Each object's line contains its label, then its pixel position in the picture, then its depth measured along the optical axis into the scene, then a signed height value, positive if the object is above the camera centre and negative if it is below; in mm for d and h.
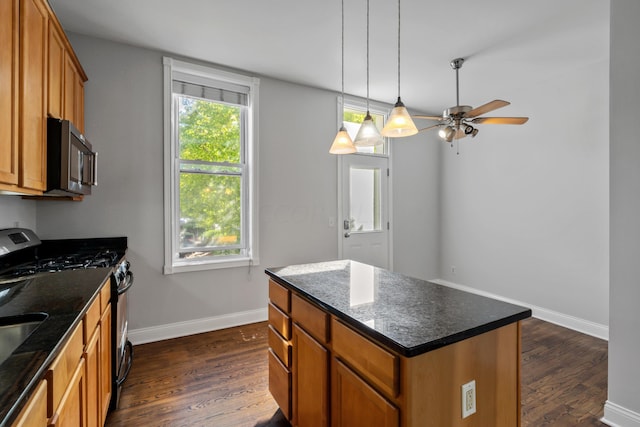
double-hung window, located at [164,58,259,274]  3230 +495
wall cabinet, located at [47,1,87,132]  1967 +946
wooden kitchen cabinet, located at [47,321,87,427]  1003 -618
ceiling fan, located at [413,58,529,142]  2697 +826
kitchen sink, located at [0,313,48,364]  1088 -430
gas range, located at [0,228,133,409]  1984 -346
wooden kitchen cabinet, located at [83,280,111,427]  1449 -741
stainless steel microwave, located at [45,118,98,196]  1870 +340
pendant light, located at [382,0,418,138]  1768 +518
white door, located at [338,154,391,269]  4296 +50
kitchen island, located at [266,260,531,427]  1076 -553
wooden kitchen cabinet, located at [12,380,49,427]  780 -525
